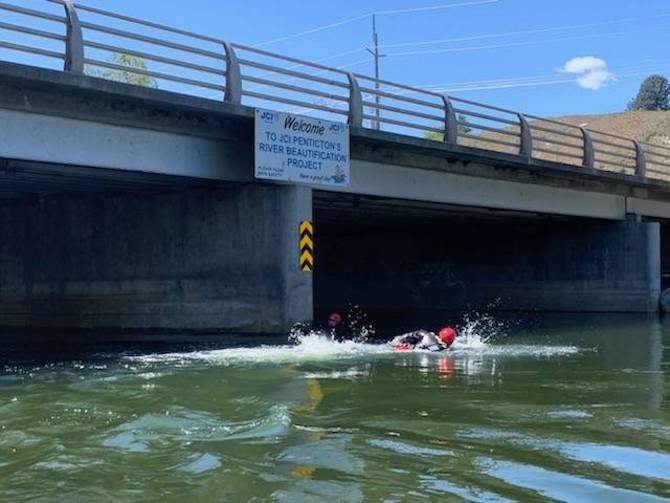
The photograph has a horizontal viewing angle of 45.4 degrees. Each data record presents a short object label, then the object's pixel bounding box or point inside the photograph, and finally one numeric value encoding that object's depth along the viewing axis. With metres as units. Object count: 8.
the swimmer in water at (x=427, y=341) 14.85
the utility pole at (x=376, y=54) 64.44
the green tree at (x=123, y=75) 40.48
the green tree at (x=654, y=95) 136.00
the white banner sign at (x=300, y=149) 15.70
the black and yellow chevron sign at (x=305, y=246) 16.25
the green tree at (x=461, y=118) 20.32
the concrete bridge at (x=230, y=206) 13.68
